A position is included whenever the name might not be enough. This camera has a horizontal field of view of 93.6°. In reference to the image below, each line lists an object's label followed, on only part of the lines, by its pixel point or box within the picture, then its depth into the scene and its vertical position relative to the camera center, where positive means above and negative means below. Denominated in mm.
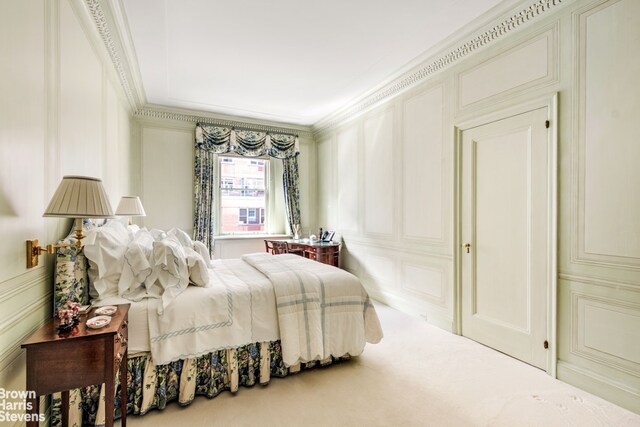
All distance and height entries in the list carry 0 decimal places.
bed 1882 -744
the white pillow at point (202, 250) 2837 -354
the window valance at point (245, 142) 5213 +1302
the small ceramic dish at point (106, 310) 1591 -526
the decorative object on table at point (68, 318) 1358 -488
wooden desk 4887 -619
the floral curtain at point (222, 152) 5145 +1046
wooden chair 5125 -594
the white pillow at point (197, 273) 2225 -445
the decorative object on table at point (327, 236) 5388 -414
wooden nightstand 1260 -641
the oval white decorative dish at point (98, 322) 1407 -523
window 5590 +356
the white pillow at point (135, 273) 1995 -407
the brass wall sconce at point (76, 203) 1472 +52
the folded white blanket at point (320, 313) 2256 -800
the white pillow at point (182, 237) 2750 -224
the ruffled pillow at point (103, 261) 1925 -315
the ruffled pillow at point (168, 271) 2055 -408
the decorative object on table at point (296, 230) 5781 -327
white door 2482 -190
